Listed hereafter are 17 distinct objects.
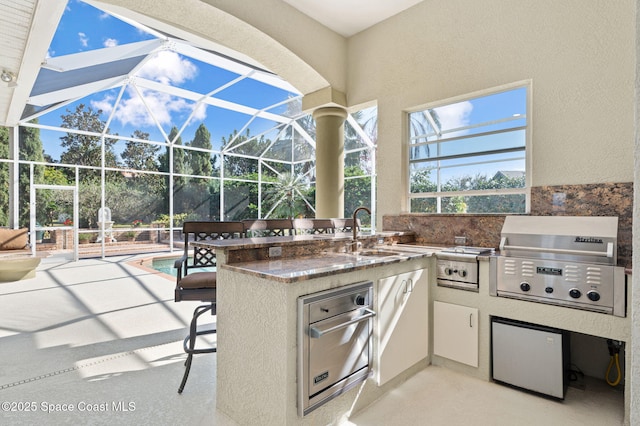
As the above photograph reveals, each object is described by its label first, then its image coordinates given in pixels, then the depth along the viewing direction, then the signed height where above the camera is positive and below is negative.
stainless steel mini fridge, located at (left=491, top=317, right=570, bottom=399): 2.12 -1.00
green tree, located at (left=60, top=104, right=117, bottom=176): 7.71 +1.72
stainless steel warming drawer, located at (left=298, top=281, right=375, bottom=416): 1.62 -0.73
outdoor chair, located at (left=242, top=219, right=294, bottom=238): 3.04 -0.16
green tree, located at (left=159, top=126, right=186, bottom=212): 9.01 +1.29
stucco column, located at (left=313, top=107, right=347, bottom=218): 4.42 +0.69
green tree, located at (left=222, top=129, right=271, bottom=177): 9.97 +1.93
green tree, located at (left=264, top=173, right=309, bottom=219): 10.84 +0.45
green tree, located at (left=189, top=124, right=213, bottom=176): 9.52 +1.67
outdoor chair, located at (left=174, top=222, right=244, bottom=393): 2.30 -0.50
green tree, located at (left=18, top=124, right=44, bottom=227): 7.19 +1.00
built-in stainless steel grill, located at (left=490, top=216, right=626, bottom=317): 1.95 -0.35
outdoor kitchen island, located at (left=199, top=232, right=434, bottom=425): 1.60 -0.60
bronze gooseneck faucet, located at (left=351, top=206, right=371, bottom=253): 2.67 -0.27
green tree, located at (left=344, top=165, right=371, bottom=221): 8.77 +0.56
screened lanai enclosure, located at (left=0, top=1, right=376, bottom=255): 6.25 +1.89
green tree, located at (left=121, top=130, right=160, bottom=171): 8.51 +1.51
